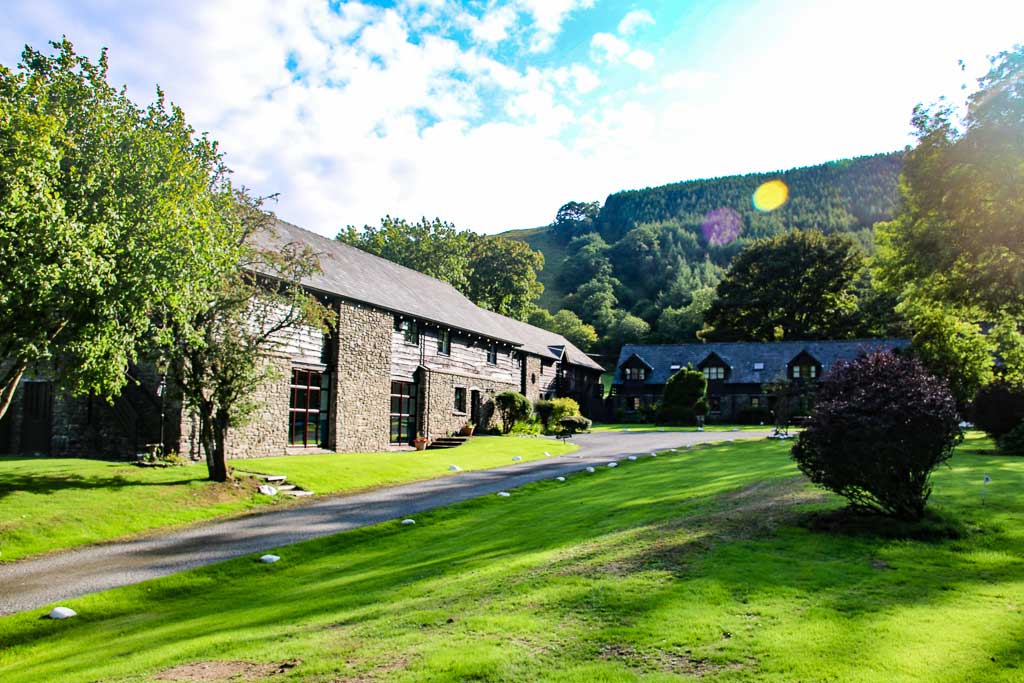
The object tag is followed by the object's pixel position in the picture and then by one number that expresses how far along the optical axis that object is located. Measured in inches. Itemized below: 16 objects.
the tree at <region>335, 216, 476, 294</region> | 2310.5
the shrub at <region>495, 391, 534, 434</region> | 1520.7
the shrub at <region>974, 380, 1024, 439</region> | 874.8
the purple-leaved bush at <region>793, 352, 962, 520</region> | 357.1
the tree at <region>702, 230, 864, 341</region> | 2726.4
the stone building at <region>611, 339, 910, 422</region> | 2279.8
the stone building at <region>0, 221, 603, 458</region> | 813.9
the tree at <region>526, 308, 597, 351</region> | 3486.7
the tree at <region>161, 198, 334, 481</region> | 664.4
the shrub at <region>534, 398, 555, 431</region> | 1685.5
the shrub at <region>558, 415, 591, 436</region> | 1603.1
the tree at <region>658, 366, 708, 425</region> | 2058.3
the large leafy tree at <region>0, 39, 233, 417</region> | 446.6
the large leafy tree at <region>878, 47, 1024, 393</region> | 749.3
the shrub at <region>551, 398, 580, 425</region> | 1682.9
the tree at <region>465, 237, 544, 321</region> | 2728.8
